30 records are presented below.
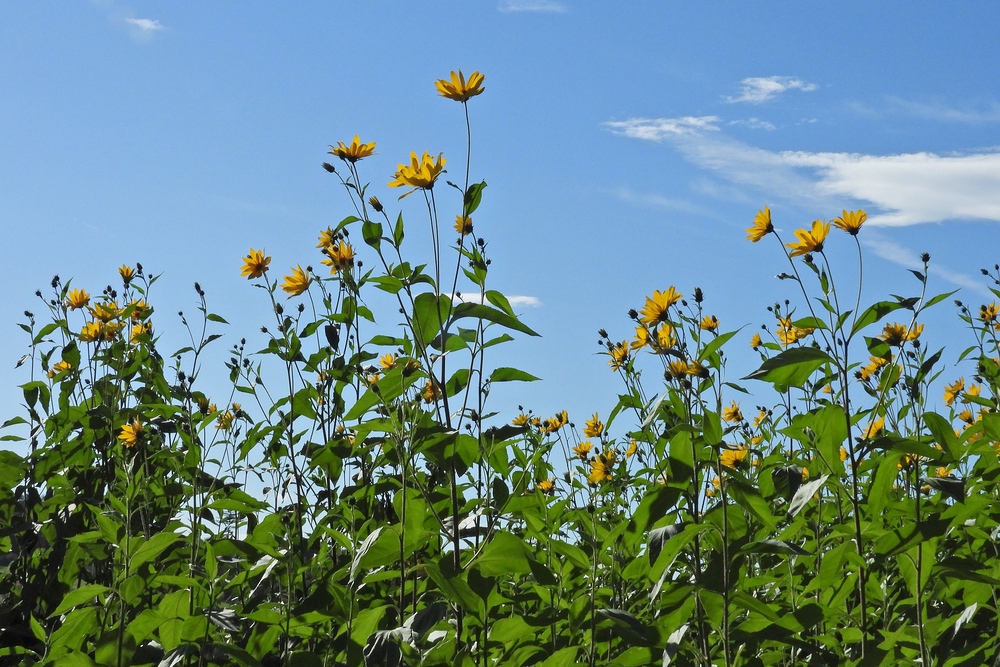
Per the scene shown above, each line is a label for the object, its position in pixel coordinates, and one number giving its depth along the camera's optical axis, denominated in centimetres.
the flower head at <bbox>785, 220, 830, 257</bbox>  248
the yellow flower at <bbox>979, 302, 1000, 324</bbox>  488
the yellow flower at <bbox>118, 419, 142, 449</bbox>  400
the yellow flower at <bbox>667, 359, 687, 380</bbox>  241
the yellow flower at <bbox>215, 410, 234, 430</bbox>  418
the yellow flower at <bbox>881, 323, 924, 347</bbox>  295
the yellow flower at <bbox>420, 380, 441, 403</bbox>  322
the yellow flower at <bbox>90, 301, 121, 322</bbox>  460
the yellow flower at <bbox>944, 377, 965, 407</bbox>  547
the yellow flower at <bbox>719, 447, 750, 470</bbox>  318
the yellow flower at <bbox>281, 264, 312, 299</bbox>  394
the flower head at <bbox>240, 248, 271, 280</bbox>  408
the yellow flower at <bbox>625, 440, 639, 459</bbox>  448
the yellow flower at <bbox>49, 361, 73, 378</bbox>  468
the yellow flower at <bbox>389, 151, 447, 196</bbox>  257
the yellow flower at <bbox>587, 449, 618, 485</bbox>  354
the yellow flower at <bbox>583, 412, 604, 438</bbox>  480
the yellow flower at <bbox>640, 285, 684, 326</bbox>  271
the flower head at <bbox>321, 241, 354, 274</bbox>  337
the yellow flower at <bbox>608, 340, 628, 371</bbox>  375
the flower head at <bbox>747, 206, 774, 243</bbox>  282
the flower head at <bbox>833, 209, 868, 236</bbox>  273
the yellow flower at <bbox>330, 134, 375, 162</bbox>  314
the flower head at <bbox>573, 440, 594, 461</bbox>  462
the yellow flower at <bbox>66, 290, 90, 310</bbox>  506
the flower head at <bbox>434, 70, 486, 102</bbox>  271
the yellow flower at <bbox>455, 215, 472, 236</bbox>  258
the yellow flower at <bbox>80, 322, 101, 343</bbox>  472
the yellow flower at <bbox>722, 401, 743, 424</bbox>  509
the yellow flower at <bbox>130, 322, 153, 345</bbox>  442
